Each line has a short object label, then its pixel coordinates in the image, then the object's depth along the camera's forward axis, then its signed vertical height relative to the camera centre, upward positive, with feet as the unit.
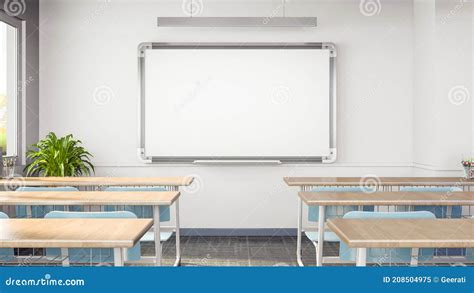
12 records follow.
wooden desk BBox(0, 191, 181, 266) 12.54 -1.24
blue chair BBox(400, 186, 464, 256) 13.03 -1.63
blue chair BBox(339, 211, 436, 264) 10.00 -1.89
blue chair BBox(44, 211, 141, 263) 9.96 -1.90
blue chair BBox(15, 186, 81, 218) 14.98 -1.71
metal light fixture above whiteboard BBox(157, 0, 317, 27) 21.33 +4.46
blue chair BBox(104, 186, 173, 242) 14.14 -1.69
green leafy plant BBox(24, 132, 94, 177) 21.57 -0.54
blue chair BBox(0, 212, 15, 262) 10.71 -2.06
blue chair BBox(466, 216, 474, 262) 11.14 -2.17
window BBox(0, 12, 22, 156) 21.54 +2.17
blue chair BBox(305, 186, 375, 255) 14.26 -1.72
